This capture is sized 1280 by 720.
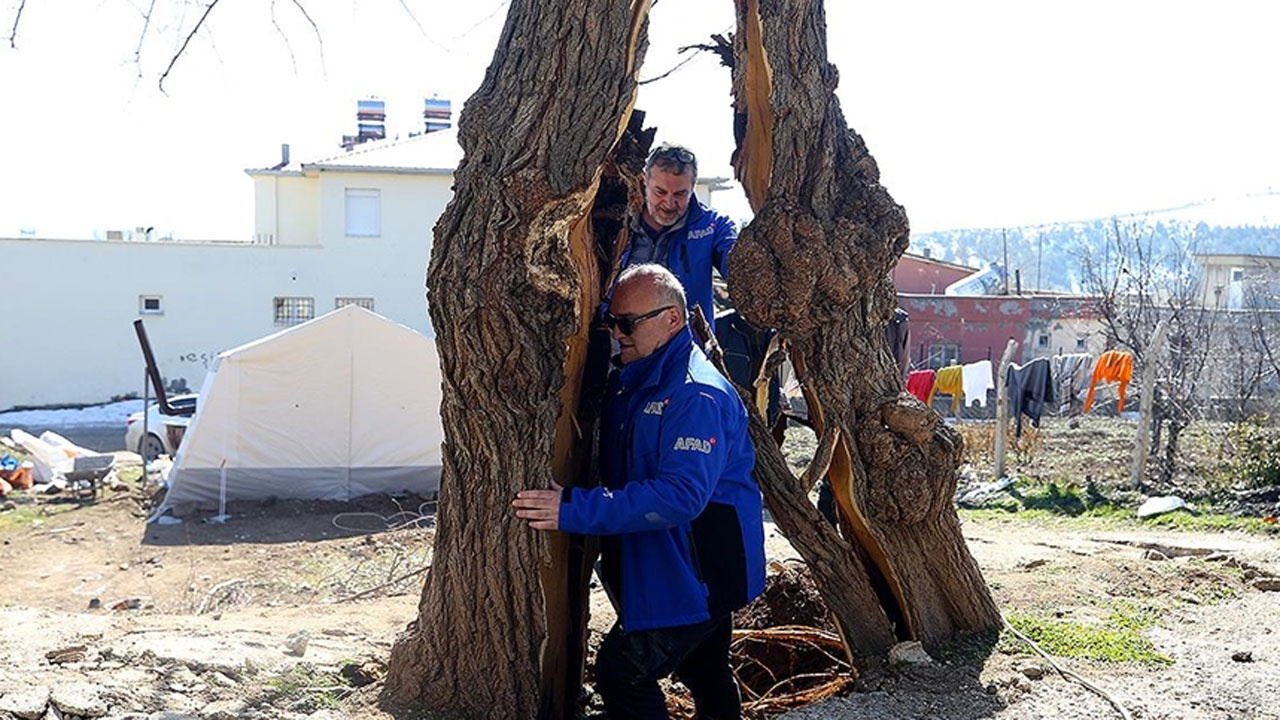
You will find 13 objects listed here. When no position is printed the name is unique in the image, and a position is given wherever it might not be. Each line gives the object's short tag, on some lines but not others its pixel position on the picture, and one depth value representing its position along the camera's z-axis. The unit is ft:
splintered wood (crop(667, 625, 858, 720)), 15.15
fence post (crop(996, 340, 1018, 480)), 40.65
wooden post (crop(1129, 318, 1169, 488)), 35.49
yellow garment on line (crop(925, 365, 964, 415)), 50.09
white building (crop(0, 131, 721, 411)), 92.94
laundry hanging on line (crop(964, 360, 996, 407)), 51.93
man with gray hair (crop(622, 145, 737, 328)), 15.81
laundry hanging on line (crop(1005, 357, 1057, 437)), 42.73
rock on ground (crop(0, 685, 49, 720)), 11.62
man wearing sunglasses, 11.07
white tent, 43.34
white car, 52.17
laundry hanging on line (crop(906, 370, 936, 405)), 47.91
